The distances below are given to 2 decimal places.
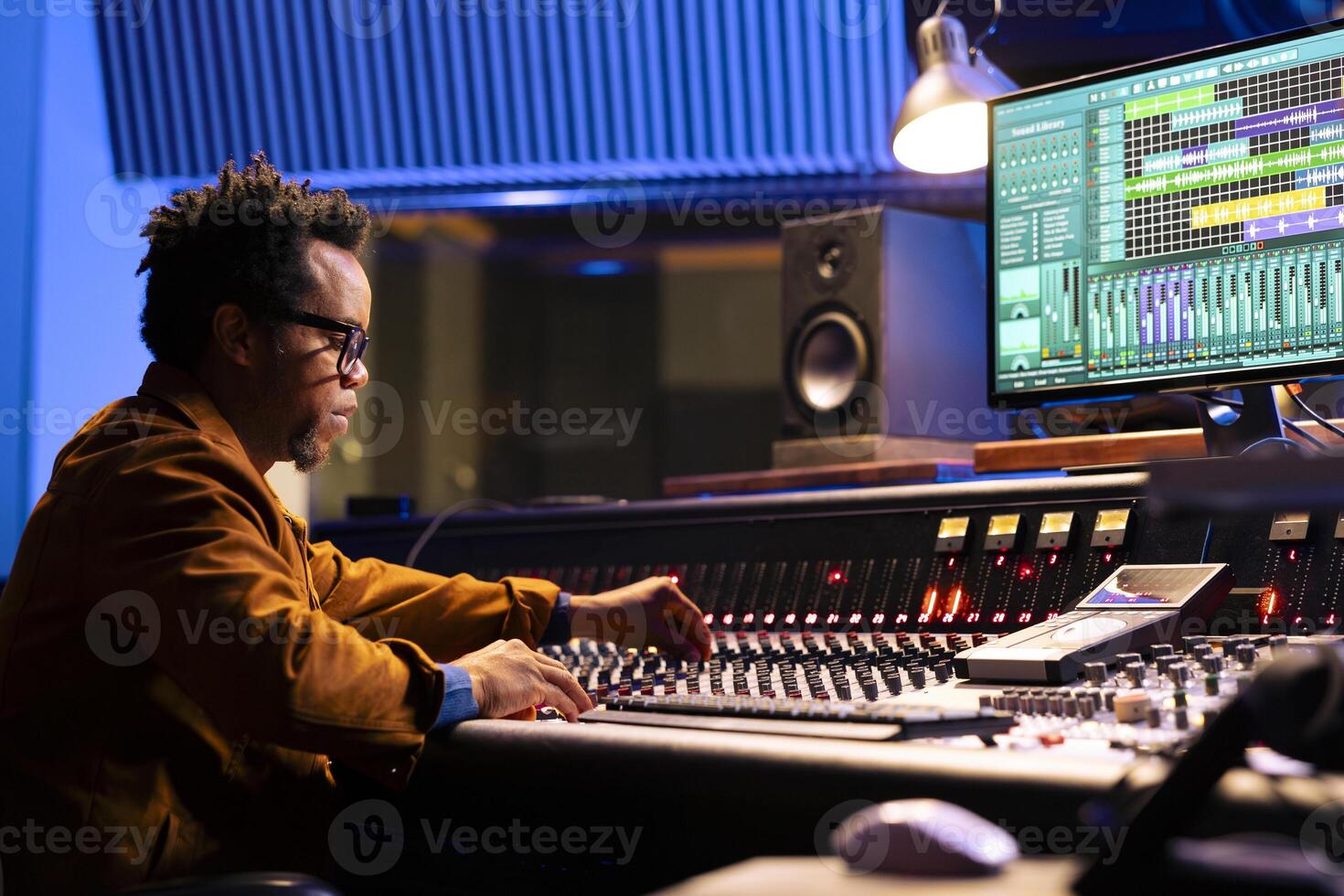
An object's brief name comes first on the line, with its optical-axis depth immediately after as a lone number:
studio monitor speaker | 2.23
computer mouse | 0.59
